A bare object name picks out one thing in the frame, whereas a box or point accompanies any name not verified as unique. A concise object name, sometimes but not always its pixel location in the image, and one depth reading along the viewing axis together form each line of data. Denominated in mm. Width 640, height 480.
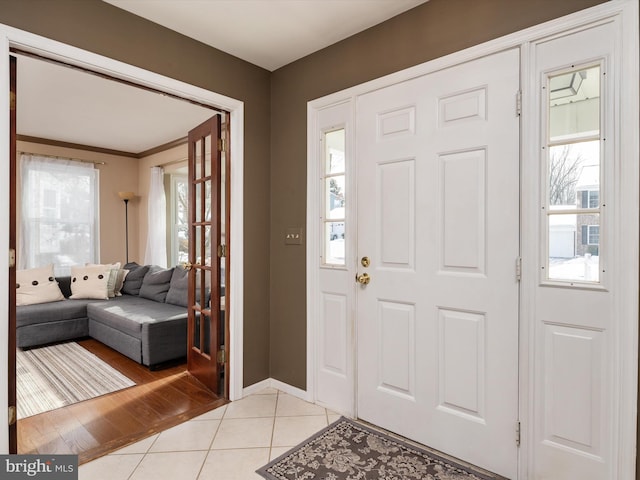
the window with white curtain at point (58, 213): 5023
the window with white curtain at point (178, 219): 5797
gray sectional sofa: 3469
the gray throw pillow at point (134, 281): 5082
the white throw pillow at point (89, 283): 4727
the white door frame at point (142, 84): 1756
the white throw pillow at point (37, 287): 4371
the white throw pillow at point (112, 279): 4938
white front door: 1846
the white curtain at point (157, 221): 5727
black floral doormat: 1874
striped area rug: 2773
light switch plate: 2783
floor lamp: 6038
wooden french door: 2820
